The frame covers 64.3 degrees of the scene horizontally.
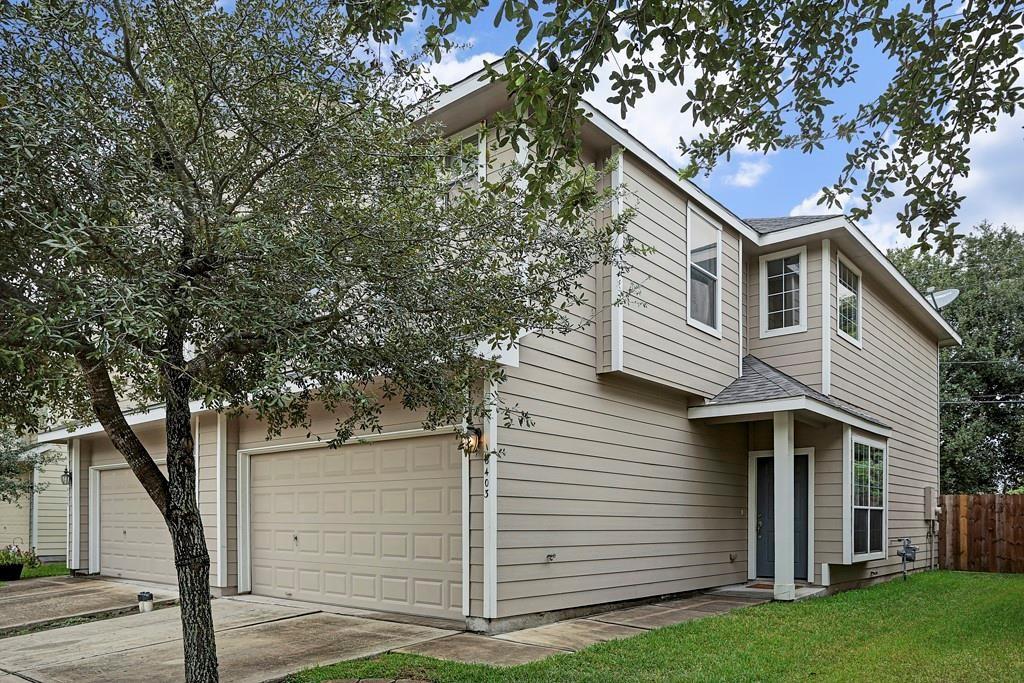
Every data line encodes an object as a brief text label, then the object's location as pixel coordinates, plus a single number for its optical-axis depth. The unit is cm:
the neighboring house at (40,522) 1736
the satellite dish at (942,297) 1479
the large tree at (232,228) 408
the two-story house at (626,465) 815
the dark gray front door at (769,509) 1151
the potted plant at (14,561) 1399
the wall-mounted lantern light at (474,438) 752
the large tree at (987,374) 2162
